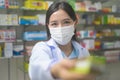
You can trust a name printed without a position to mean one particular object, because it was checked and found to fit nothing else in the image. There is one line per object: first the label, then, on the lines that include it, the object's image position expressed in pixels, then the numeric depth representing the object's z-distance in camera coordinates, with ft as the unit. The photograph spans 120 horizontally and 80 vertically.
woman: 2.53
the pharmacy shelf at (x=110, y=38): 12.09
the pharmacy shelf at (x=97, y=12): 11.25
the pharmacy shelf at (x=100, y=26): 11.59
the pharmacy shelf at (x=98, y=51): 11.49
